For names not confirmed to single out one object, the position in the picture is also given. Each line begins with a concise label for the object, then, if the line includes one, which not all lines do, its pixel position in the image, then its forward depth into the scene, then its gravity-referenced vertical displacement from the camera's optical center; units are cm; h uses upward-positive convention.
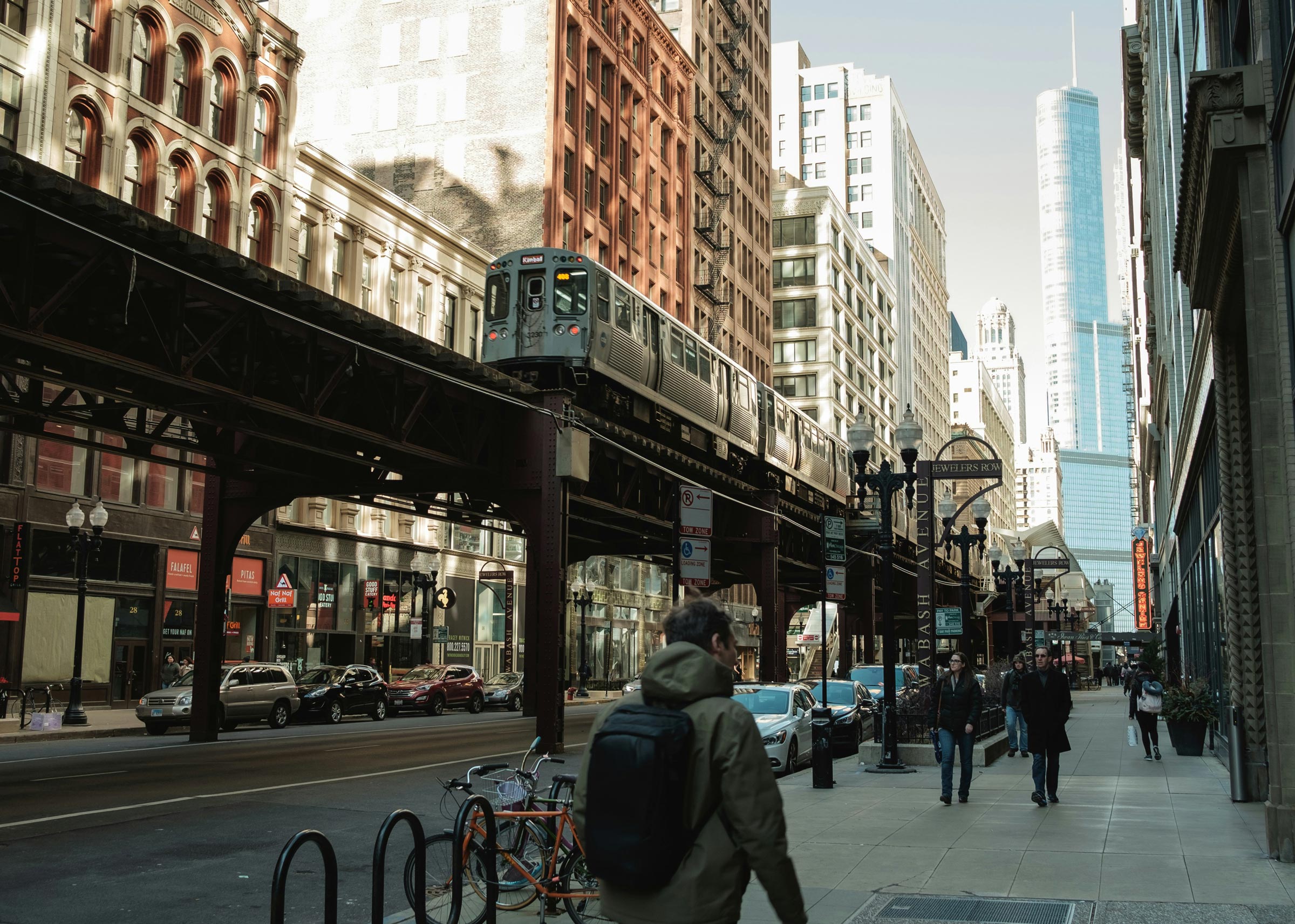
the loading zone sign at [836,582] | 2509 +80
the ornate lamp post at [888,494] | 2092 +232
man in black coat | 1577 -113
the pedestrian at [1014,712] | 2367 -165
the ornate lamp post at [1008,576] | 4506 +187
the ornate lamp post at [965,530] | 3356 +288
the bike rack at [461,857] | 812 -153
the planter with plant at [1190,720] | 2420 -170
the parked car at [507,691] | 4650 -266
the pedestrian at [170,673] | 3950 -188
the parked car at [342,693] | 3706 -230
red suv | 4209 -245
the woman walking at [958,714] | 1568 -108
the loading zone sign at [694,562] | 1848 +85
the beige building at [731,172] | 8050 +2975
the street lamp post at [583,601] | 5759 +78
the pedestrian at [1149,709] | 2291 -143
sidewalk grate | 901 -203
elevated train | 2848 +641
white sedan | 2195 -173
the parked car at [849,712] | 2811 -199
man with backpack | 436 -64
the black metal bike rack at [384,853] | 685 -137
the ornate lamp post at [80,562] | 3102 +116
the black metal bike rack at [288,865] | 599 -126
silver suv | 3089 -220
